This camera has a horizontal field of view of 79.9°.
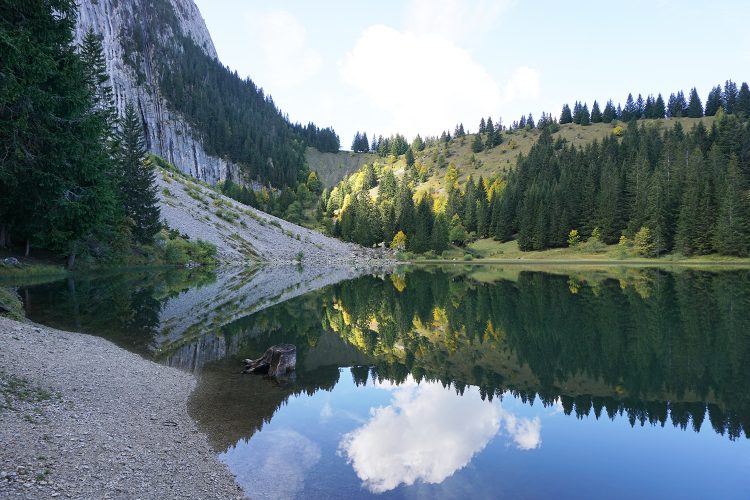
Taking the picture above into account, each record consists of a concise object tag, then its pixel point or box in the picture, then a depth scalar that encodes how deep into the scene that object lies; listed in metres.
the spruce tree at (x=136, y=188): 63.62
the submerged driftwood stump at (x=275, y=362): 16.94
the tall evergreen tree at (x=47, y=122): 15.95
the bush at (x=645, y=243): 88.06
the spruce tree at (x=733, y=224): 76.69
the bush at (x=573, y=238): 103.75
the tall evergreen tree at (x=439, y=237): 114.81
